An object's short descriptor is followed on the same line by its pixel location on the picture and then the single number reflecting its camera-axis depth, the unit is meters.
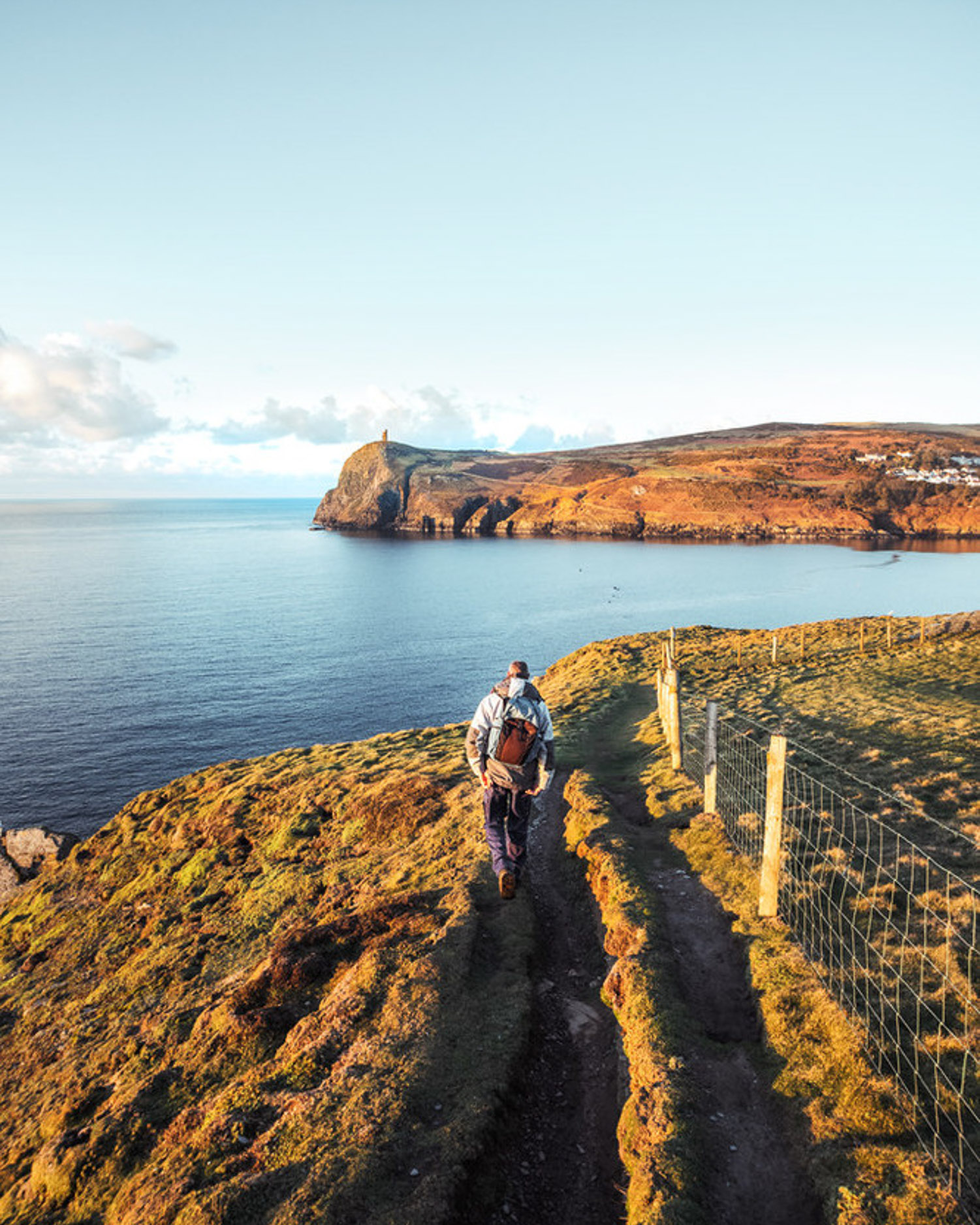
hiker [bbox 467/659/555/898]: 11.94
